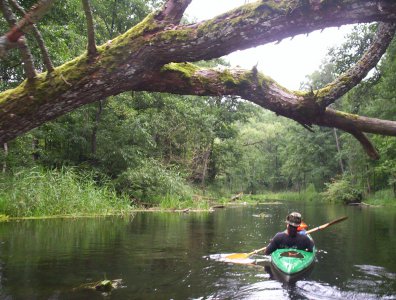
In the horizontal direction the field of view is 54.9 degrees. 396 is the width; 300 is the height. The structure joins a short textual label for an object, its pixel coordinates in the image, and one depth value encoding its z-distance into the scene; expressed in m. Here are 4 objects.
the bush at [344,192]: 34.81
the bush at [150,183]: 18.58
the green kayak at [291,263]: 6.35
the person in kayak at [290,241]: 7.27
